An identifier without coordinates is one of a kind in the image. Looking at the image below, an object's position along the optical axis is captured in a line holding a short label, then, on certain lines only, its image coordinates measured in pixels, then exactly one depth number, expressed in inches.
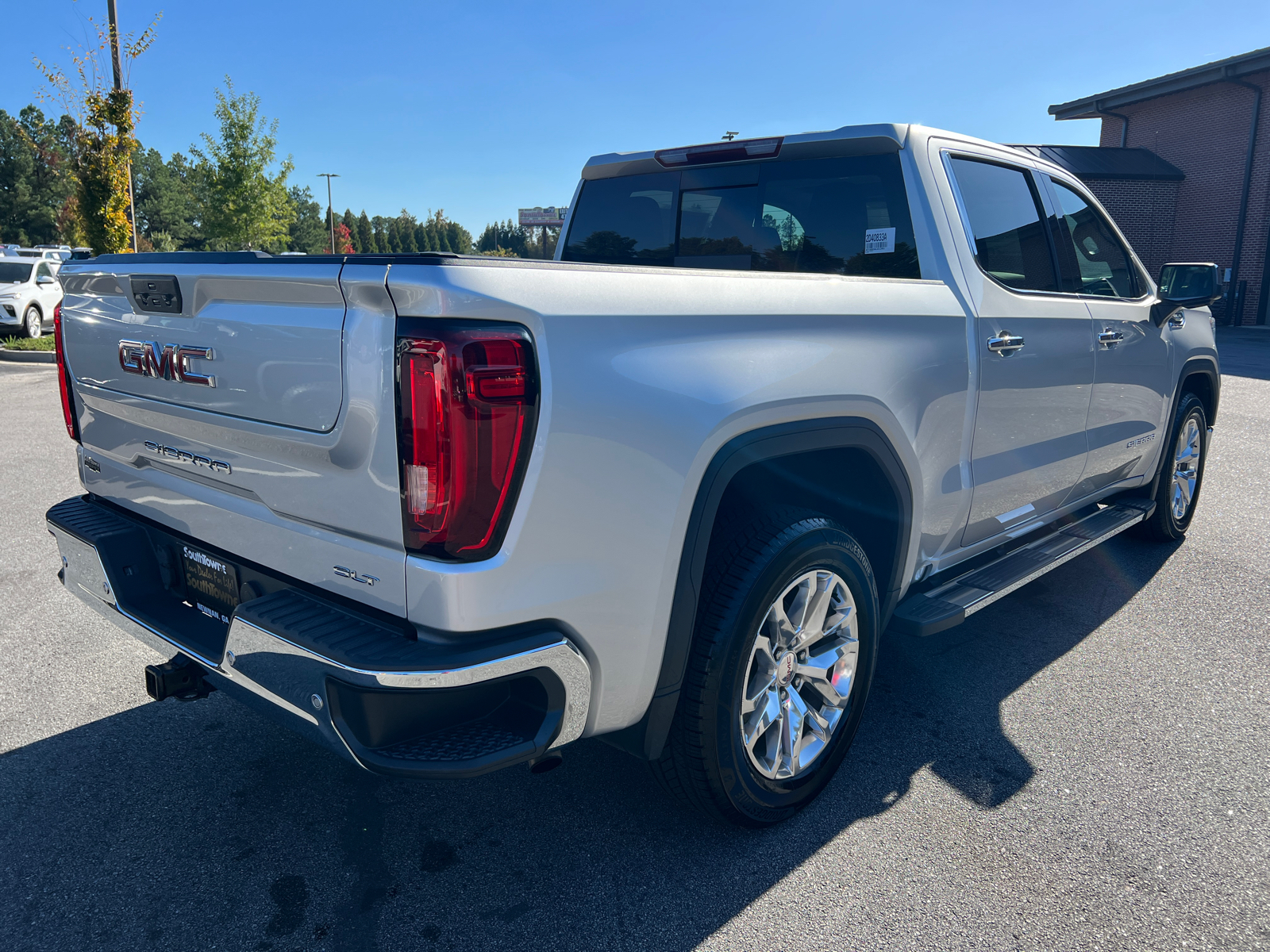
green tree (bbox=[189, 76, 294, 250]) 1327.5
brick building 948.6
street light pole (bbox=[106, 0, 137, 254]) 633.0
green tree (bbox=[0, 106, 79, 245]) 2603.3
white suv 629.9
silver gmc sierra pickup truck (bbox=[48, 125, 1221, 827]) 69.8
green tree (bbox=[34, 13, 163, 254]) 634.8
